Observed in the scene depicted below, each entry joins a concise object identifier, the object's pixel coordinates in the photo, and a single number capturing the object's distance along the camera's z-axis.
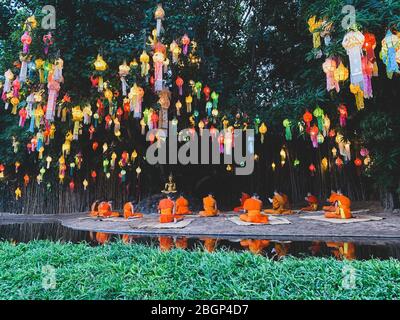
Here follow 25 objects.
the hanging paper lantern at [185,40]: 6.75
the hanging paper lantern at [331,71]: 5.11
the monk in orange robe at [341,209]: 7.80
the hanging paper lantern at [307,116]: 6.95
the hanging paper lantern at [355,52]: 4.31
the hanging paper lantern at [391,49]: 4.26
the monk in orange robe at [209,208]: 9.55
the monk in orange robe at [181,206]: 10.01
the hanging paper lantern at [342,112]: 7.08
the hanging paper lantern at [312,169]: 12.17
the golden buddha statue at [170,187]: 11.74
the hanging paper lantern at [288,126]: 7.65
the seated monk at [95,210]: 10.50
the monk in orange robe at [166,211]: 8.09
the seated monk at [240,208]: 10.94
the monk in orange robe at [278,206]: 9.90
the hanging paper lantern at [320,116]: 6.56
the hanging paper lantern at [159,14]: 6.07
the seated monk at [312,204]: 10.50
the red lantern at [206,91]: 8.30
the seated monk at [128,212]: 9.70
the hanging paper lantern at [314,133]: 7.61
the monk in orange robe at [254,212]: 7.57
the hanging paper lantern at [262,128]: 8.41
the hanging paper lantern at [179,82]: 7.62
